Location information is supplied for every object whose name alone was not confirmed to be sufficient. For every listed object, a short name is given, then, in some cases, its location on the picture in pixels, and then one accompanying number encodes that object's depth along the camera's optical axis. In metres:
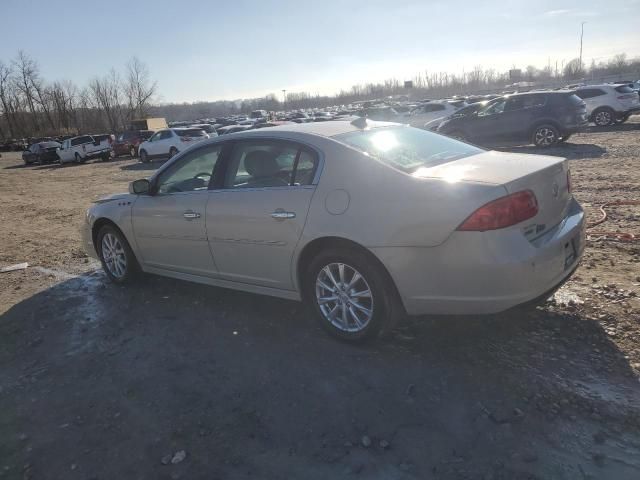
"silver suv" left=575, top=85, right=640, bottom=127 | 19.14
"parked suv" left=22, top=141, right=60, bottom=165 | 34.88
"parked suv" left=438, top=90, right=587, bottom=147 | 13.76
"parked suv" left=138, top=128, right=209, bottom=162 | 23.67
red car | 29.44
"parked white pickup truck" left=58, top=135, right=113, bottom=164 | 30.22
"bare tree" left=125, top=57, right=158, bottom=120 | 77.94
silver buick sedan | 3.07
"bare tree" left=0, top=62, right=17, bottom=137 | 77.94
